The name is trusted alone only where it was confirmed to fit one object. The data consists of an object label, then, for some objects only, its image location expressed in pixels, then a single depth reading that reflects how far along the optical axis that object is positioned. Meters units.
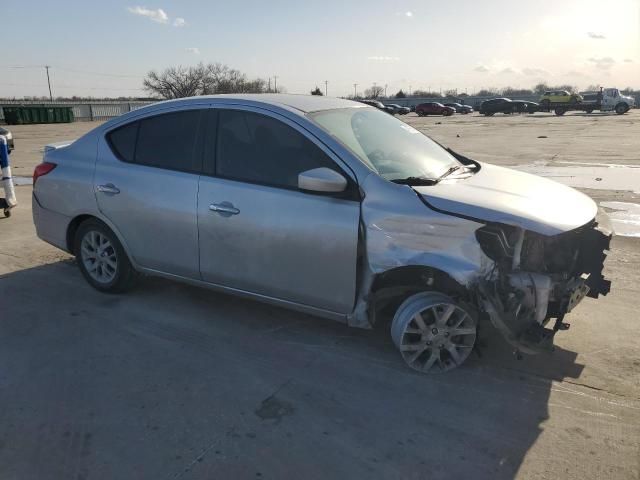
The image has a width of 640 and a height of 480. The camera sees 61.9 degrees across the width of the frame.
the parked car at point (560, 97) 52.34
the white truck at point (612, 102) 48.16
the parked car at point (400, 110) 63.19
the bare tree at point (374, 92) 144.25
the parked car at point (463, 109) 69.00
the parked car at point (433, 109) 59.72
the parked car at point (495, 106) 56.19
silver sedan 3.24
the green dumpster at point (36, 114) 42.82
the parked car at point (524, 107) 57.03
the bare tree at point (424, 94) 123.97
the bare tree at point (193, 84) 89.62
